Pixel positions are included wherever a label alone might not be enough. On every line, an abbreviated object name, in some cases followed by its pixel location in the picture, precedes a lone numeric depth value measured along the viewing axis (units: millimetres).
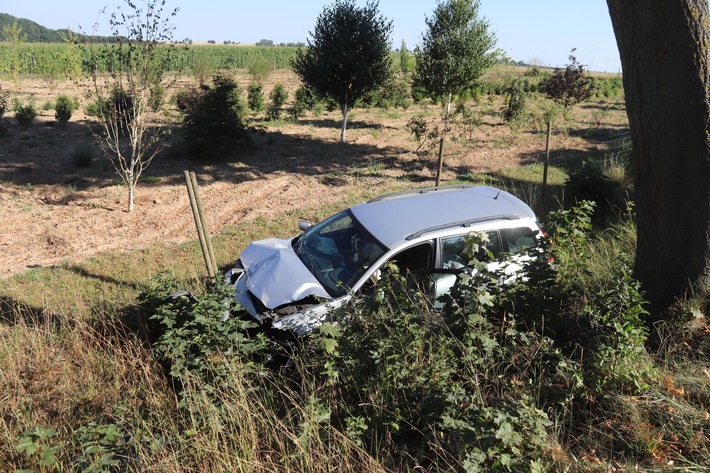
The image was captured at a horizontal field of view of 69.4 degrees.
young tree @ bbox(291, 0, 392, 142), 17422
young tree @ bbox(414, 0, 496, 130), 18250
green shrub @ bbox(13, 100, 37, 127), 19391
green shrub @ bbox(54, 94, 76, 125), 19922
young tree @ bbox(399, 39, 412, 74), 34753
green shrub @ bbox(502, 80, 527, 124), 20047
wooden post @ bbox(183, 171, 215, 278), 5903
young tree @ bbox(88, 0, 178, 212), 11008
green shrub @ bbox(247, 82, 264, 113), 23234
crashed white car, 4703
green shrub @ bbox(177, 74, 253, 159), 14891
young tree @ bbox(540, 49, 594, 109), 21234
